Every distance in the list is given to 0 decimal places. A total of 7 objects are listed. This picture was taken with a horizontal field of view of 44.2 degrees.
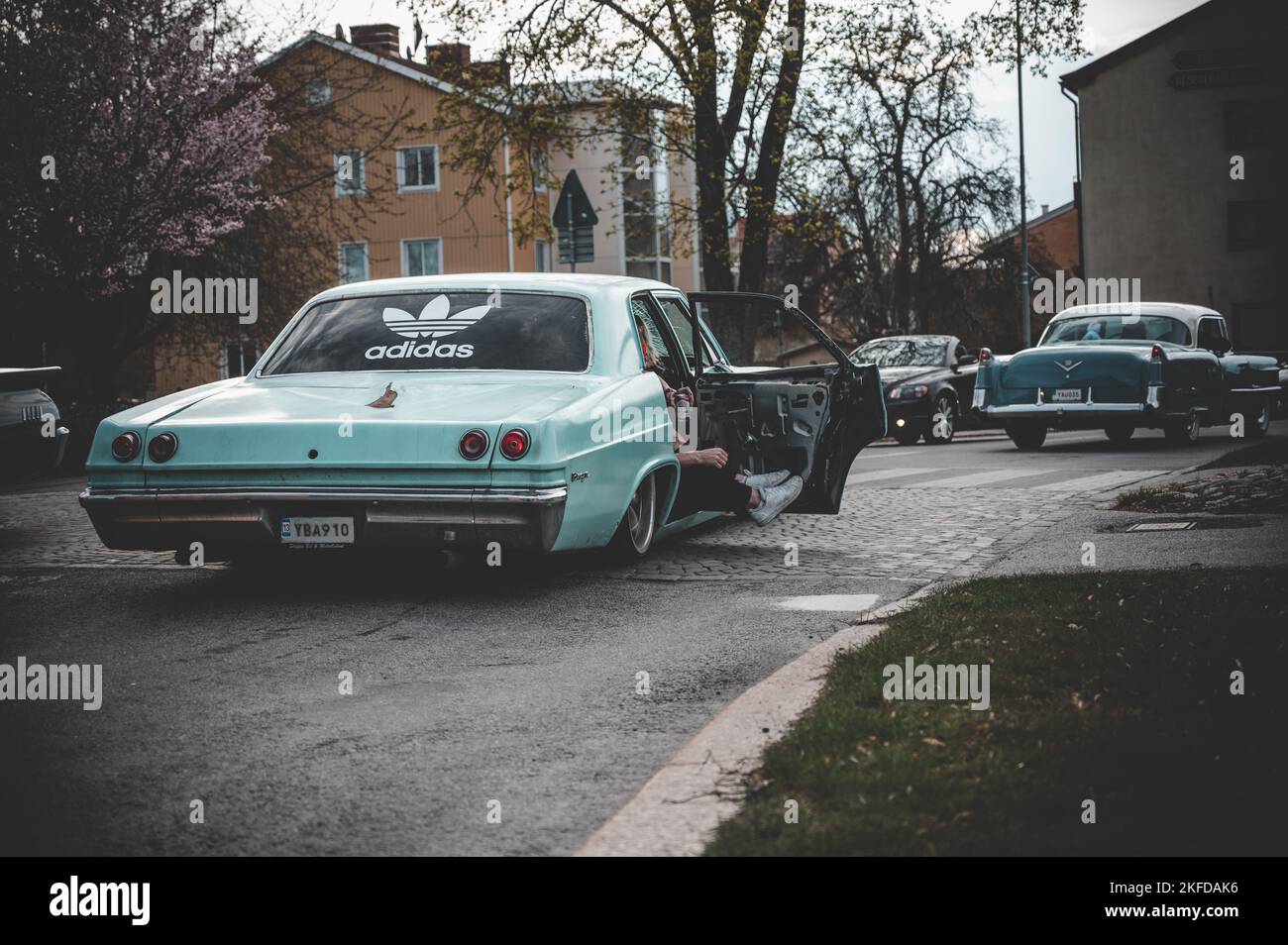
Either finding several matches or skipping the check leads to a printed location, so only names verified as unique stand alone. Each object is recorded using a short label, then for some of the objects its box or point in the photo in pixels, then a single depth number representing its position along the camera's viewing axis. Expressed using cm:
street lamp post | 4380
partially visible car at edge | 1035
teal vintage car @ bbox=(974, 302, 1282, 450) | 1811
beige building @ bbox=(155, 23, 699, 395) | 2853
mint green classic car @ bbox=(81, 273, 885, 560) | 734
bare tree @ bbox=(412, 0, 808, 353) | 2562
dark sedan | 2336
